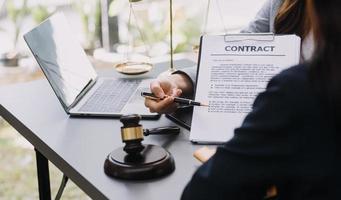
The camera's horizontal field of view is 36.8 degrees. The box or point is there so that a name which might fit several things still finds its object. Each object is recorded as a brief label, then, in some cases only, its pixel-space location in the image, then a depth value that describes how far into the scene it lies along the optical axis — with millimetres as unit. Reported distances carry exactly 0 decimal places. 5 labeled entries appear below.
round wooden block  936
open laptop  1266
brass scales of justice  1554
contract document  1100
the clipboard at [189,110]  1159
